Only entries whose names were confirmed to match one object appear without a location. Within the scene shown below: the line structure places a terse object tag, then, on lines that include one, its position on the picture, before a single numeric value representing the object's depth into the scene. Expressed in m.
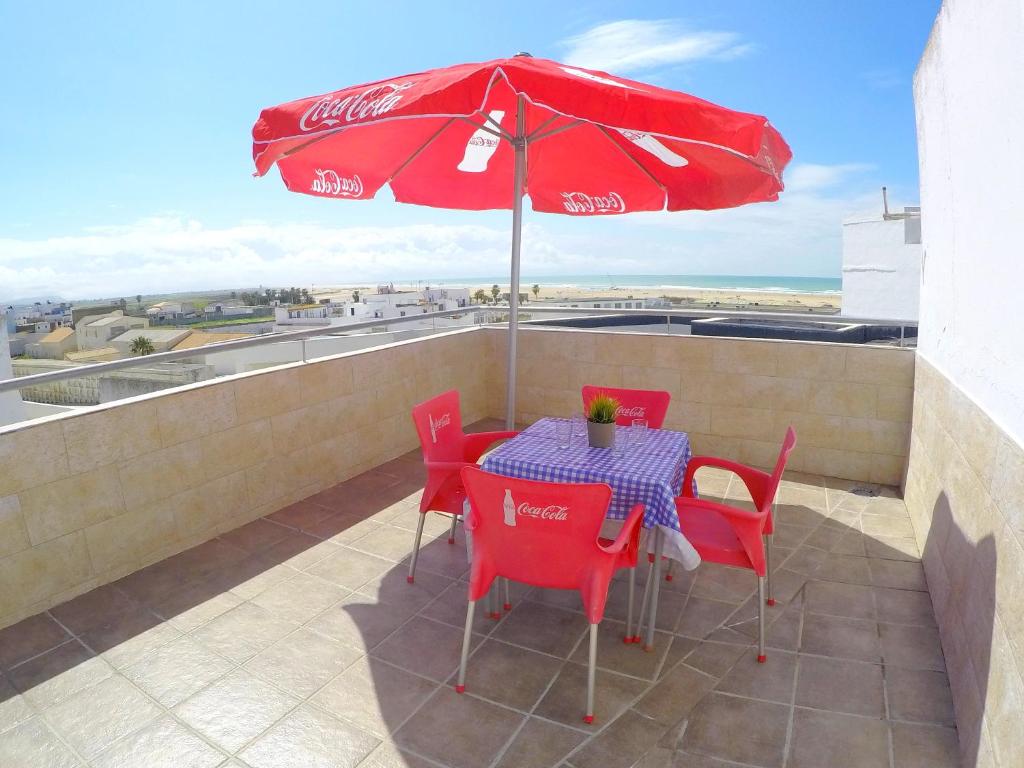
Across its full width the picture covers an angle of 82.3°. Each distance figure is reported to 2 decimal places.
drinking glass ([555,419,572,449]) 2.84
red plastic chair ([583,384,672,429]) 3.42
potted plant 2.72
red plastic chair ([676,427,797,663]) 2.33
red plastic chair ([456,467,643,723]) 1.95
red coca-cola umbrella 2.19
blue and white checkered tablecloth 2.31
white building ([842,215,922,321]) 13.07
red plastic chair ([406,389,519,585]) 2.88
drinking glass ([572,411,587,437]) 2.99
